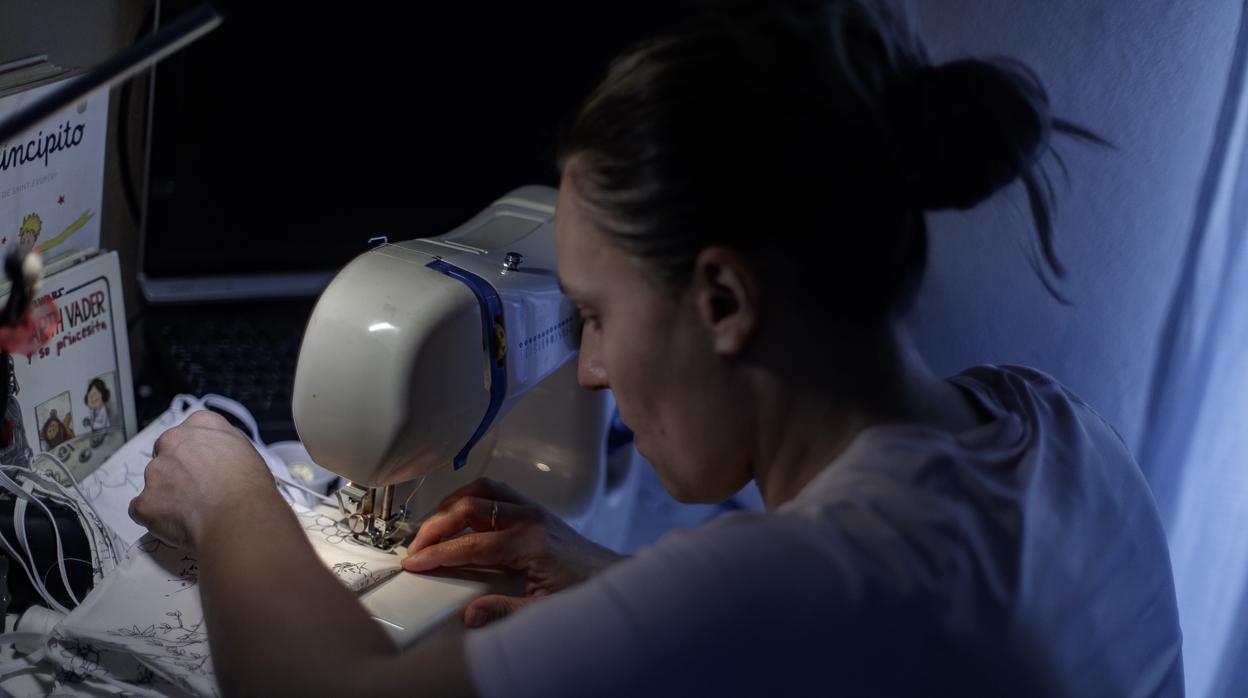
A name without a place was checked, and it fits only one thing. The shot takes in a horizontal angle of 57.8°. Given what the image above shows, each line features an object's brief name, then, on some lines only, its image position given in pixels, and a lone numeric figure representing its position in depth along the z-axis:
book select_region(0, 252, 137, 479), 0.99
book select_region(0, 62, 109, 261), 0.95
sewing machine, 0.71
